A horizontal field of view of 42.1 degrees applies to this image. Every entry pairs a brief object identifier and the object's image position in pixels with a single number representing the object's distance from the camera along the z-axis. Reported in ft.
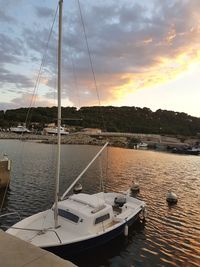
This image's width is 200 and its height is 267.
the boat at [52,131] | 538.06
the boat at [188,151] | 391.01
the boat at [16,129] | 550.77
